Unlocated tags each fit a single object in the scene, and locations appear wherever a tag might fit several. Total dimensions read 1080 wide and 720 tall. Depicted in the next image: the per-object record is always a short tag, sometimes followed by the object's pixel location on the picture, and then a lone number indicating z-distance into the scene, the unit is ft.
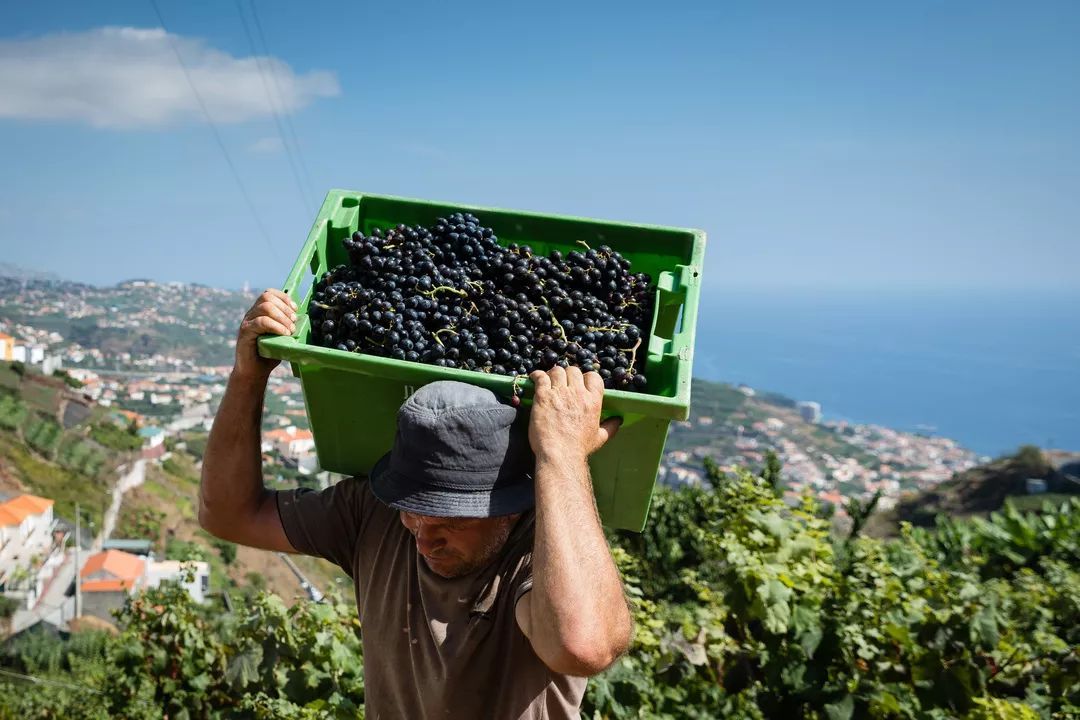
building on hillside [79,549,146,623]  105.50
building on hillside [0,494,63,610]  97.66
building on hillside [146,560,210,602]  98.92
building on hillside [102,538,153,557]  115.15
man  4.86
